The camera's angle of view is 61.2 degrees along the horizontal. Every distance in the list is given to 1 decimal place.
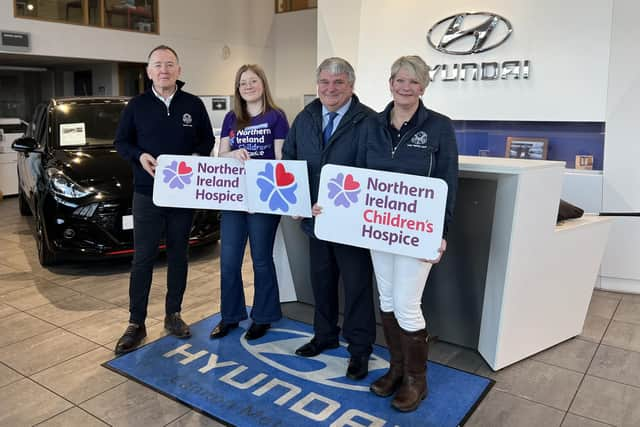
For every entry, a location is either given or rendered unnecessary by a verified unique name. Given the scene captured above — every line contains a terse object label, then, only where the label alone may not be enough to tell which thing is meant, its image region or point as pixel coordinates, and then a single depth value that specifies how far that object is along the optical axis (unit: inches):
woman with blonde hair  90.7
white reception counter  109.4
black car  171.5
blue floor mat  96.6
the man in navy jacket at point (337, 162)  102.0
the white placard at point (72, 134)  192.1
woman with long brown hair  117.7
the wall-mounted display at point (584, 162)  184.5
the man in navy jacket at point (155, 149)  118.4
